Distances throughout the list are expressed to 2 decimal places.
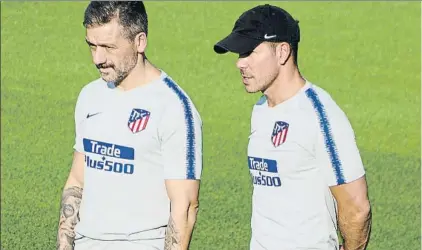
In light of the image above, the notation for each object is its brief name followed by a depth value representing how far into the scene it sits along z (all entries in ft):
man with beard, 47.88
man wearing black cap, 47.39
